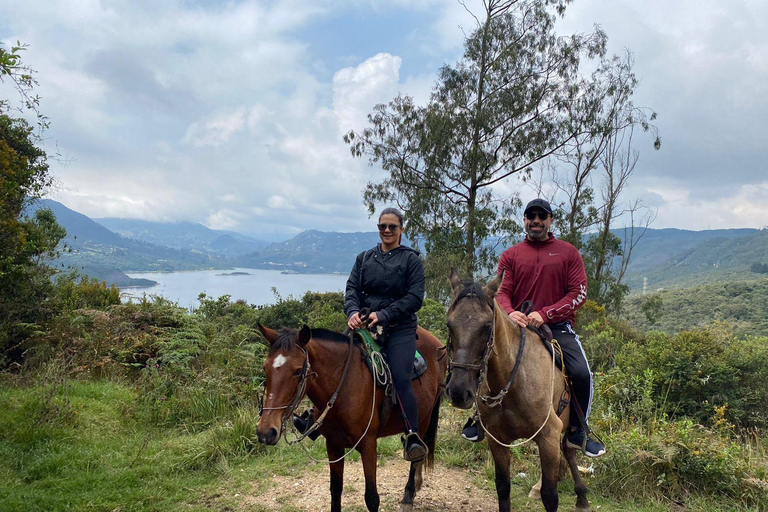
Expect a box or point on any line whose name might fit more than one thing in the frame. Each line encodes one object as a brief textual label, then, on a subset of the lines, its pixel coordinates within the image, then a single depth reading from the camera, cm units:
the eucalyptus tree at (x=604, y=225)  2509
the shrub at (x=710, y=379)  709
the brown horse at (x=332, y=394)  278
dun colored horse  275
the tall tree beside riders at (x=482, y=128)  2261
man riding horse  370
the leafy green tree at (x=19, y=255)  704
